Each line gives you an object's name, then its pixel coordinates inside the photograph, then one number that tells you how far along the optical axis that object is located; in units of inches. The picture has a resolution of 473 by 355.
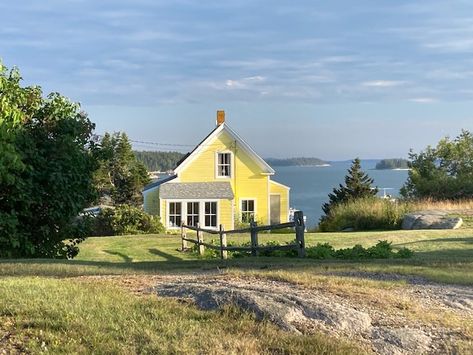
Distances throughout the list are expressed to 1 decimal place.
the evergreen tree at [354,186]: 2124.8
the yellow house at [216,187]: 1381.6
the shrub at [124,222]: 1197.1
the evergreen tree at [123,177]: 2071.9
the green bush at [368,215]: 1159.0
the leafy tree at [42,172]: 556.4
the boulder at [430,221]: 1017.5
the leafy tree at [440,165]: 1569.9
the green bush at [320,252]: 559.2
